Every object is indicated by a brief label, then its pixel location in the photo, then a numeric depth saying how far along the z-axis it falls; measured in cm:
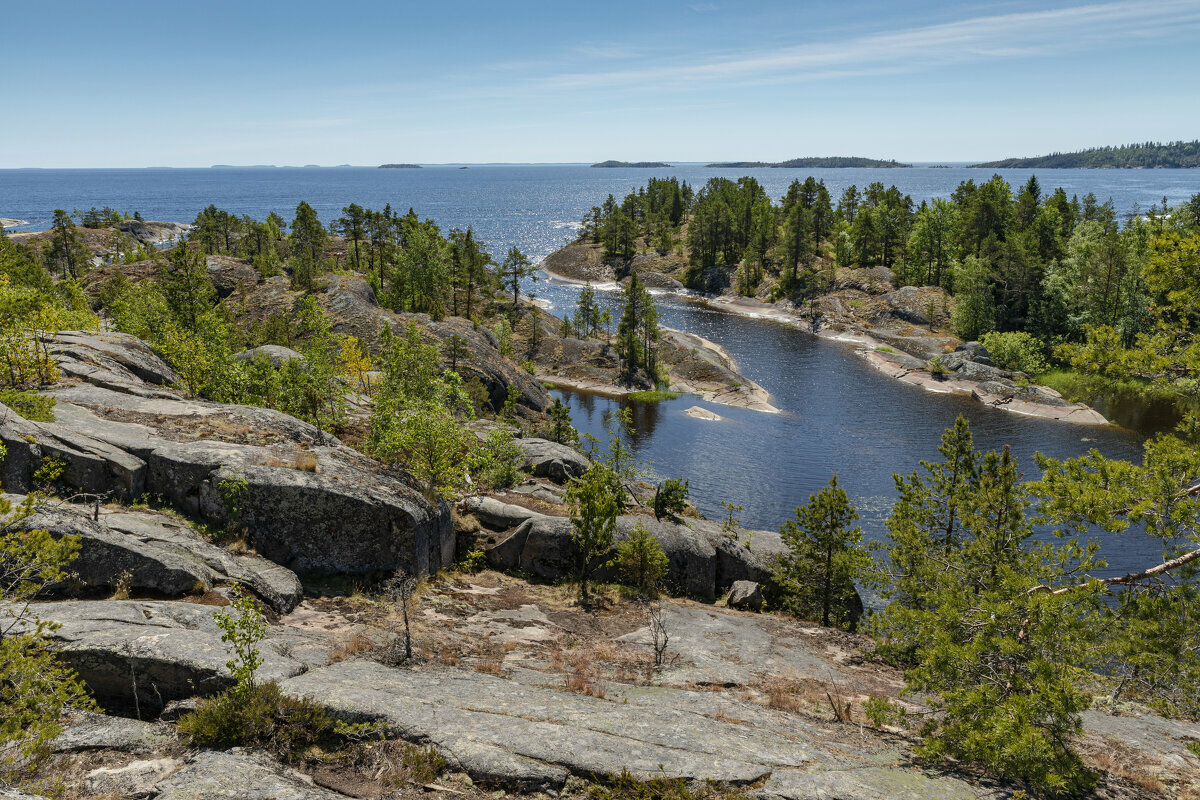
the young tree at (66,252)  9731
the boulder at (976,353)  8931
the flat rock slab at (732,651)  1841
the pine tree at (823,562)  2717
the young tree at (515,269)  11075
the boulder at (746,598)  2816
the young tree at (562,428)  5650
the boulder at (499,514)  2673
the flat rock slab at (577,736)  1125
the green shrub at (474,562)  2398
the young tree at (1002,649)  1179
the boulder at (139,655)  1124
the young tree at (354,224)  9550
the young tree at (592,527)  2475
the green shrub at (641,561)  2550
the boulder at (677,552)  2548
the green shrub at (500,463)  2978
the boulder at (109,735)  1000
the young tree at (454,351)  6216
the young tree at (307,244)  7269
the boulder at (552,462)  3638
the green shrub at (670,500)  3111
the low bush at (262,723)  1045
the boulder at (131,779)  906
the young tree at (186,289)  3481
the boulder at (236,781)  915
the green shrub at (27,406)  1769
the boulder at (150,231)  17450
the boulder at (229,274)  7406
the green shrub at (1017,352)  8588
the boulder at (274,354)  3488
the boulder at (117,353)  2574
